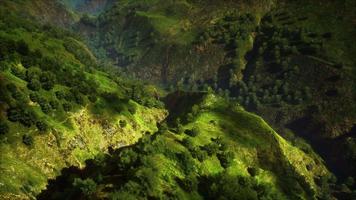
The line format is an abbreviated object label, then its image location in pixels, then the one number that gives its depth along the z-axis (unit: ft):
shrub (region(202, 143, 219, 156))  305.12
